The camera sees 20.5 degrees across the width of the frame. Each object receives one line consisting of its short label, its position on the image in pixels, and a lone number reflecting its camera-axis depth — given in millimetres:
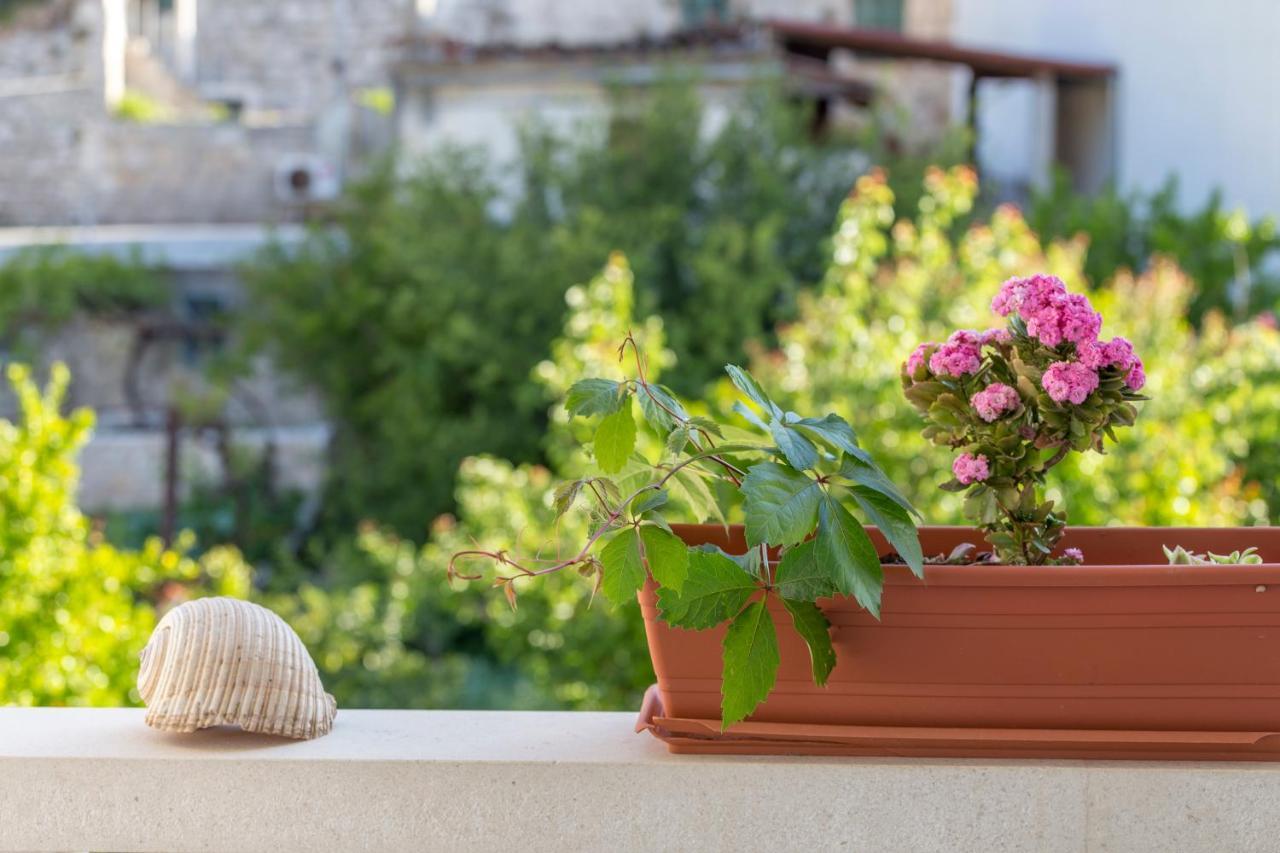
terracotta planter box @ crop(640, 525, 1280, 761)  2855
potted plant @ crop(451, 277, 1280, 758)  2839
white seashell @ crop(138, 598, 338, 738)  2961
